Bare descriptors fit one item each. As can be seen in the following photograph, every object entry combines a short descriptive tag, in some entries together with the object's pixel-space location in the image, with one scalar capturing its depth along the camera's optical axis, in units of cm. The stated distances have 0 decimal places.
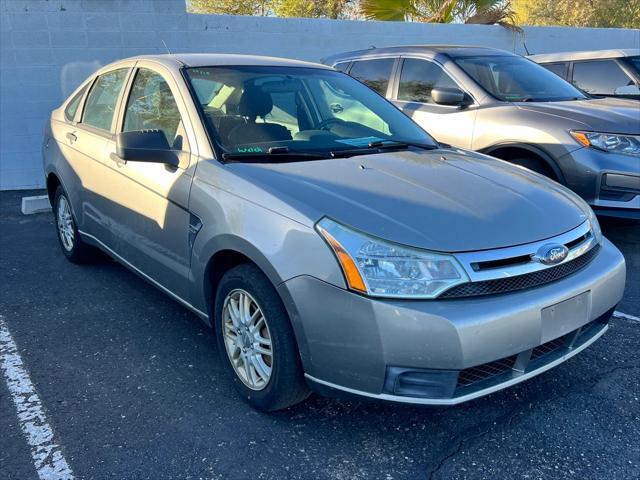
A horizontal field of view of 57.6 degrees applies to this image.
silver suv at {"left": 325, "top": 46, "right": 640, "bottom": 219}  475
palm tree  1149
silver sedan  229
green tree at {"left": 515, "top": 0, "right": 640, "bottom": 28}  2145
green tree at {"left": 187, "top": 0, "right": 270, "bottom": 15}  1816
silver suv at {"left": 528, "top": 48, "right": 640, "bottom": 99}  719
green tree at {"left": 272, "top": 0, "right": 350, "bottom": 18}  1753
